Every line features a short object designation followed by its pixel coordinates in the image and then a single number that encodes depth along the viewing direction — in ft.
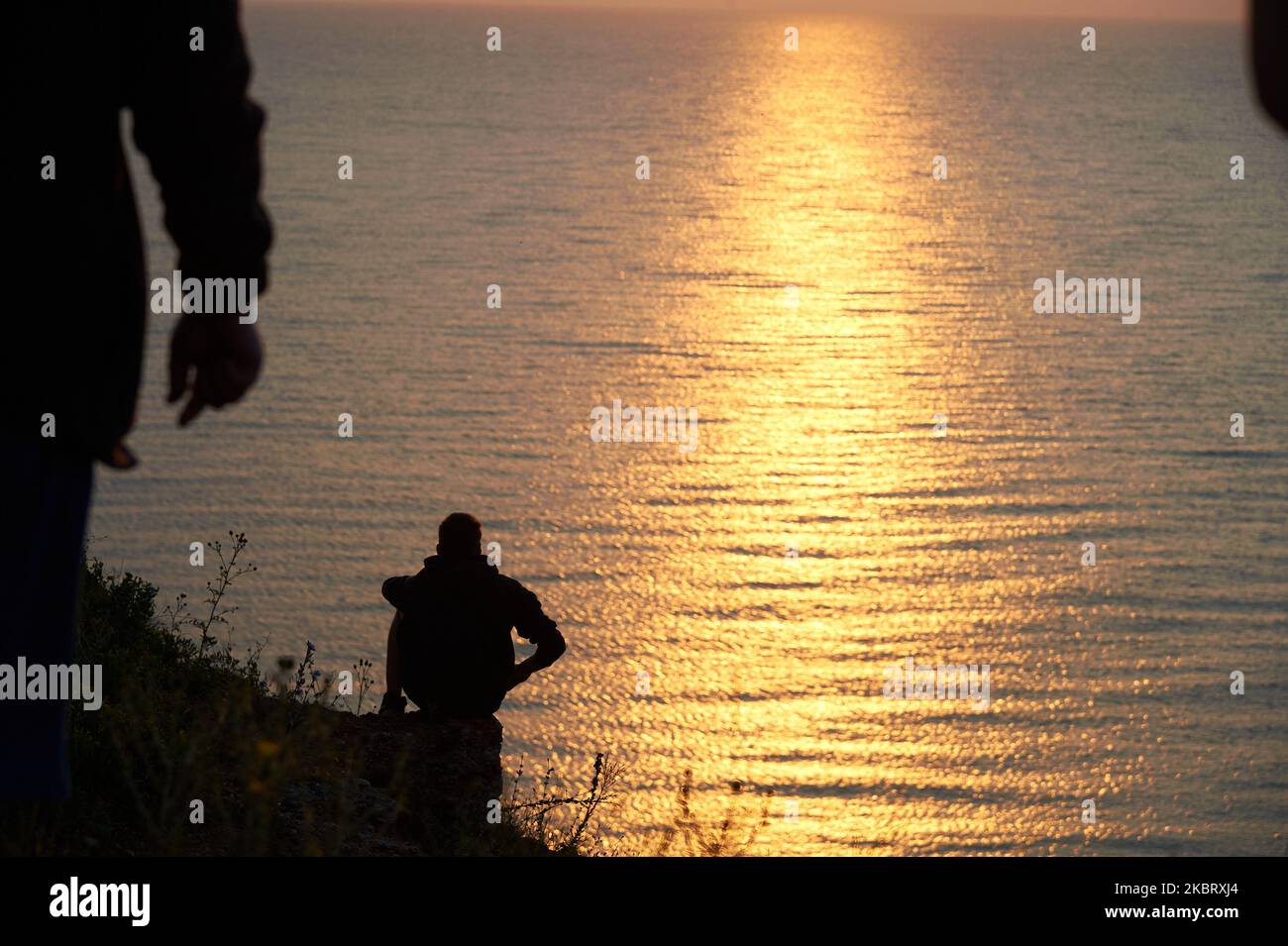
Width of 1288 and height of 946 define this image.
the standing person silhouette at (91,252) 16.63
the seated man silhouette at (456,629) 53.57
